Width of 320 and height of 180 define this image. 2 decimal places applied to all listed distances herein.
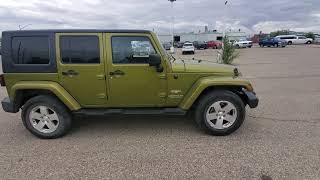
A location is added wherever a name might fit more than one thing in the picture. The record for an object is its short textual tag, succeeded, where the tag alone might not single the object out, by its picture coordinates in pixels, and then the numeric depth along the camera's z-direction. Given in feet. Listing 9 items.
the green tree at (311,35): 128.15
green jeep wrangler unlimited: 10.37
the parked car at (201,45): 112.99
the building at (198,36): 158.28
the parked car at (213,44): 109.00
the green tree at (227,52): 39.20
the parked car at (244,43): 106.88
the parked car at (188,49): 80.89
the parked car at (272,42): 102.25
